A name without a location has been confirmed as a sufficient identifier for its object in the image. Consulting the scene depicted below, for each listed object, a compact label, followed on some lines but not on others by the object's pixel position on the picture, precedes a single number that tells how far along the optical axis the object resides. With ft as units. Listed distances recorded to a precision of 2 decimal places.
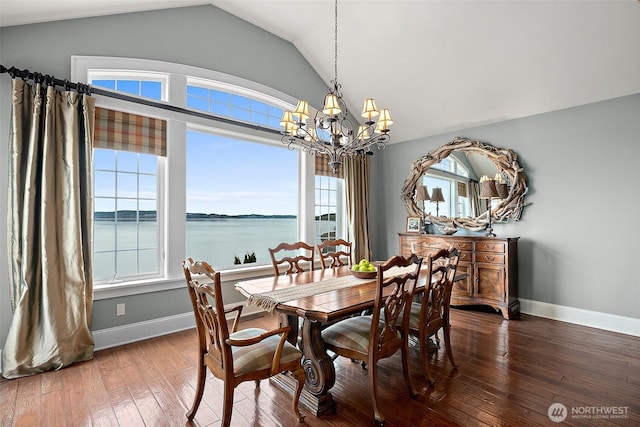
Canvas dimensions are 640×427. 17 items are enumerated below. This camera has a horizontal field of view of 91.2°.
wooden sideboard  13.07
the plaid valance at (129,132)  10.29
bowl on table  9.07
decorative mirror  13.98
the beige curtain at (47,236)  8.55
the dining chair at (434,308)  7.65
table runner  6.98
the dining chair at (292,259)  10.15
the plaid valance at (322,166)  16.61
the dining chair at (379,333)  6.46
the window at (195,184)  10.85
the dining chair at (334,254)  11.11
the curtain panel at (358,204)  17.39
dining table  6.48
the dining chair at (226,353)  5.64
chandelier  8.45
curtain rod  8.61
